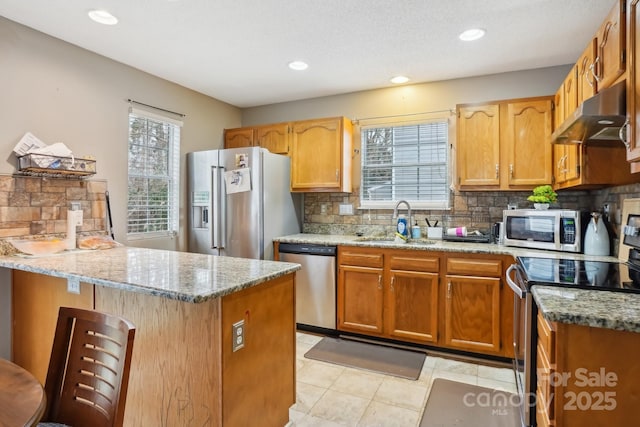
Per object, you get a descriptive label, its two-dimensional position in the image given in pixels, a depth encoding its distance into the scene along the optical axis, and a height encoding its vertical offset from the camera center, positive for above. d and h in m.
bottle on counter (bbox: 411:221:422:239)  3.54 -0.22
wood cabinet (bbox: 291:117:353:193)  3.69 +0.60
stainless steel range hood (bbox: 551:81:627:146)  1.60 +0.45
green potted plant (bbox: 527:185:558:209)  2.81 +0.11
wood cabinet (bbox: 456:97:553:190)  2.94 +0.57
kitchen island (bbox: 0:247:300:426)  1.51 -0.56
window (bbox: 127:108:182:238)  3.26 +0.35
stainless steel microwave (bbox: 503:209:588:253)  2.59 -0.14
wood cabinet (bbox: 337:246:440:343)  3.00 -0.74
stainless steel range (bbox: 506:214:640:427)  1.62 -0.33
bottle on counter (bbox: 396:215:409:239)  3.49 -0.16
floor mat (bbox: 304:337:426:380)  2.71 -1.22
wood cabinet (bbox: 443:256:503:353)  2.77 -0.76
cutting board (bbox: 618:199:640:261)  2.20 -0.04
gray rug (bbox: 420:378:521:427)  2.06 -1.23
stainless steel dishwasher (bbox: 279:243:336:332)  3.37 -0.71
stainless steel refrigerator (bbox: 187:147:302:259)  3.44 +0.10
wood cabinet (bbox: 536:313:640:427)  1.14 -0.55
